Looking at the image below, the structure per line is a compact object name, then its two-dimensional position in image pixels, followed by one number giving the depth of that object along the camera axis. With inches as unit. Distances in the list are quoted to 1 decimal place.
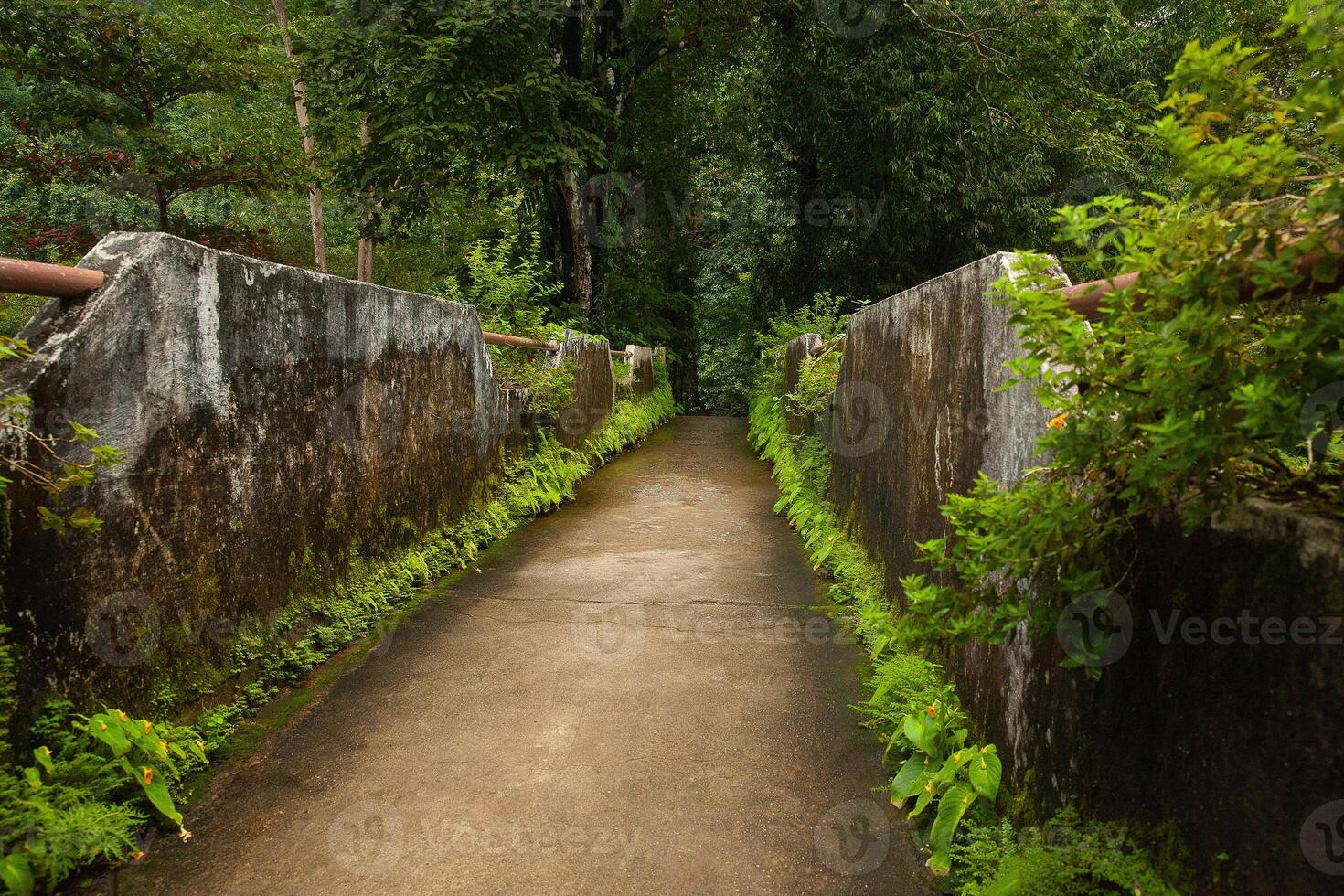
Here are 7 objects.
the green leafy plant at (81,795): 92.4
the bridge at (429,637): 102.1
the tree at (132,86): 353.1
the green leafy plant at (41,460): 97.0
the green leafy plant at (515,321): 346.6
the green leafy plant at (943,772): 105.5
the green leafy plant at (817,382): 333.1
